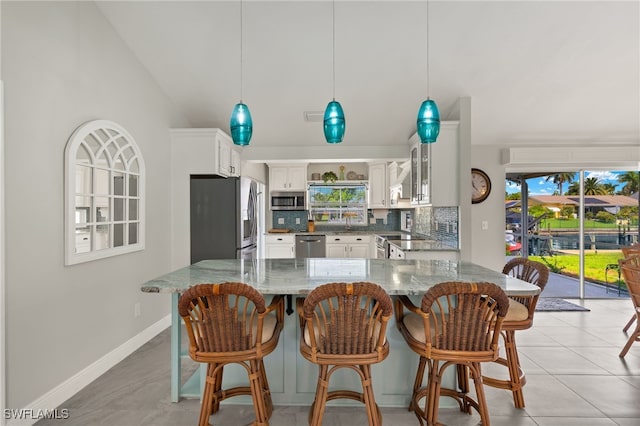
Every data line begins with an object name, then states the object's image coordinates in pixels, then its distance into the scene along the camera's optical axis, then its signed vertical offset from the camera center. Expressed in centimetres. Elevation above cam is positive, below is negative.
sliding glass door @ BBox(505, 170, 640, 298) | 505 -16
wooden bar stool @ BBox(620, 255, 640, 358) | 292 -64
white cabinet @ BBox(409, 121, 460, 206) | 393 +49
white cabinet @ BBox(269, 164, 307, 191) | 645 +64
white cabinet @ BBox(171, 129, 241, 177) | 403 +73
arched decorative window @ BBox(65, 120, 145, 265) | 246 +16
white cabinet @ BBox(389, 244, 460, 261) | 385 -47
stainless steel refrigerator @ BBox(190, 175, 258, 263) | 410 -7
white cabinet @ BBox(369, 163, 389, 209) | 638 +45
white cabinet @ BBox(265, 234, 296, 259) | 614 -56
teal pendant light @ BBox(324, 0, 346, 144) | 236 +61
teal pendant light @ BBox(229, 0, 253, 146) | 238 +61
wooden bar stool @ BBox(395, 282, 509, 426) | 173 -64
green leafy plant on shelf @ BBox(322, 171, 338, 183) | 641 +64
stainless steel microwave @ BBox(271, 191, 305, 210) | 645 +19
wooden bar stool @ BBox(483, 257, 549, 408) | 221 -83
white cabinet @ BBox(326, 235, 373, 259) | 614 -60
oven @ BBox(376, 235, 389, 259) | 498 -53
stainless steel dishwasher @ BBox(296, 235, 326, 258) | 613 -63
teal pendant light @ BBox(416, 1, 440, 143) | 236 +62
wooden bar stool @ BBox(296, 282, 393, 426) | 166 -63
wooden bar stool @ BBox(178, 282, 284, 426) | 170 -64
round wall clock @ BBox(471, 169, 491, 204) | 501 +39
